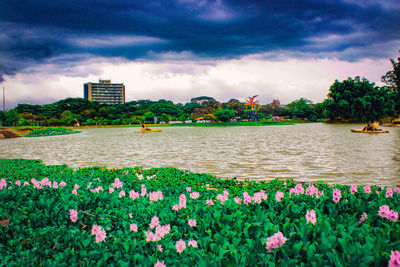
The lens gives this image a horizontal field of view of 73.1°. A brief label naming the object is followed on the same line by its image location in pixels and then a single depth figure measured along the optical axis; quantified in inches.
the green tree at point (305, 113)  3196.6
